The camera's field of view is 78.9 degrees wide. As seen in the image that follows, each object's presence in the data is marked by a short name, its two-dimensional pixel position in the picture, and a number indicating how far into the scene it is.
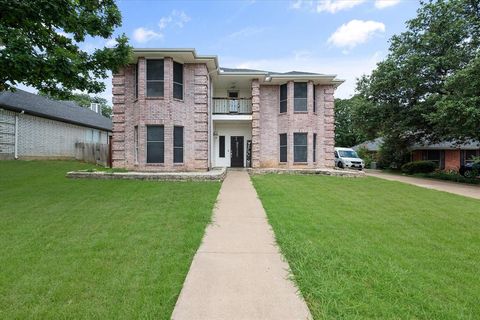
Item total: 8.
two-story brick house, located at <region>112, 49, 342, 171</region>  14.59
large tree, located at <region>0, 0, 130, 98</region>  8.34
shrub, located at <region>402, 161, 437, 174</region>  25.27
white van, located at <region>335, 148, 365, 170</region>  25.00
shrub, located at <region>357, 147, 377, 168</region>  33.72
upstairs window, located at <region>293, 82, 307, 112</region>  18.47
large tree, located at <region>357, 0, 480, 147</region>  16.62
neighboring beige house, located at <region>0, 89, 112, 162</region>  18.27
